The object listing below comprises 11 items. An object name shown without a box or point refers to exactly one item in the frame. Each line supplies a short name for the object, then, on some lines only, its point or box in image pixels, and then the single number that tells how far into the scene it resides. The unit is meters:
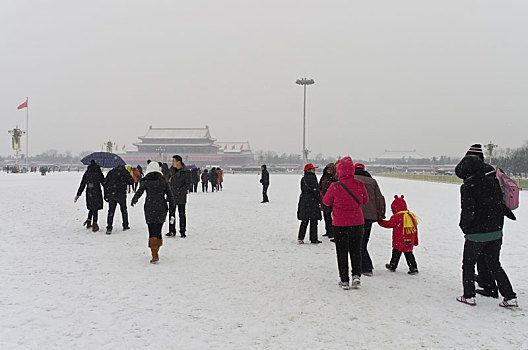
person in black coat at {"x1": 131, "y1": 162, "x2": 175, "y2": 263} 6.30
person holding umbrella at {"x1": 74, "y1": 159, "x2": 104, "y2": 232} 8.93
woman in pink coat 4.85
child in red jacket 5.56
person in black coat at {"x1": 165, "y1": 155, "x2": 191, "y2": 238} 8.61
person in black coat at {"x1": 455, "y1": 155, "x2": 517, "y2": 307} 4.17
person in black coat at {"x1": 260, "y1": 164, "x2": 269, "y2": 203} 16.80
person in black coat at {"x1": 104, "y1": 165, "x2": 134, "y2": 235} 9.01
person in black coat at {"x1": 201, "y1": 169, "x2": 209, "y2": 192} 23.50
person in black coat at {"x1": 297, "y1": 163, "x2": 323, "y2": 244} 7.78
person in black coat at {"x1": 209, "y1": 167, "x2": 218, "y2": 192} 24.02
